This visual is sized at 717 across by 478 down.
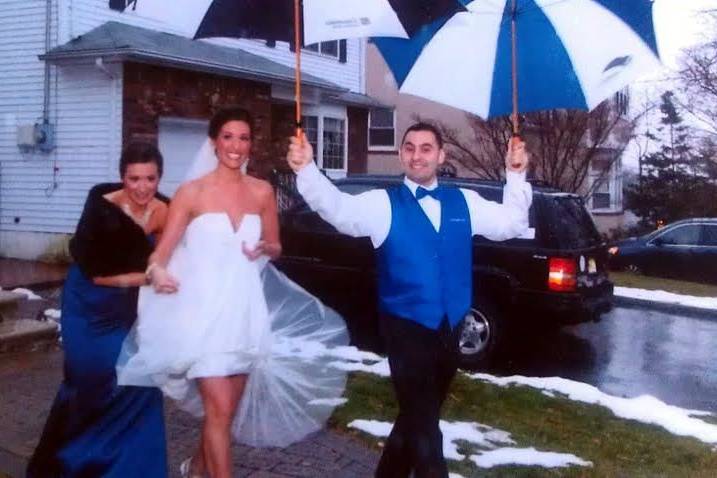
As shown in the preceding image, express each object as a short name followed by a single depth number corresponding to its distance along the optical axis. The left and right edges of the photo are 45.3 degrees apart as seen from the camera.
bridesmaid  4.08
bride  3.75
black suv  8.80
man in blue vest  3.88
